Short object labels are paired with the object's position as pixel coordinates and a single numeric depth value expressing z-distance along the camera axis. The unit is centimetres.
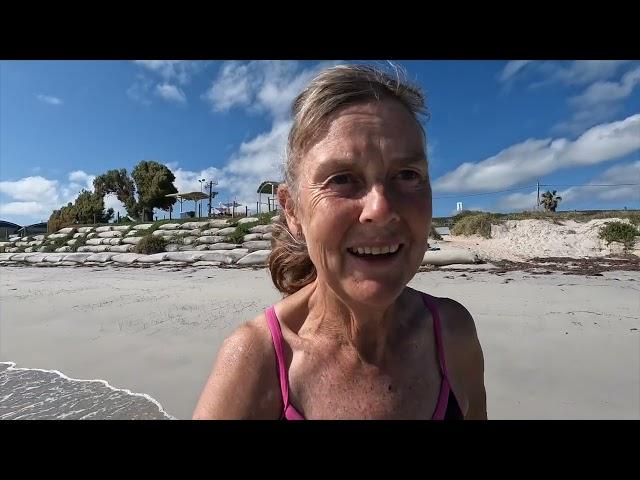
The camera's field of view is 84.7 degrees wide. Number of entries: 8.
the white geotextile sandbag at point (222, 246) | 1895
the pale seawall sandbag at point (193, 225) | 2356
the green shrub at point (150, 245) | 2019
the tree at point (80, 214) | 4091
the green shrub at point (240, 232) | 1994
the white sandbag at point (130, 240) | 2363
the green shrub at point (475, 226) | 2178
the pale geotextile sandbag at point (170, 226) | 2455
